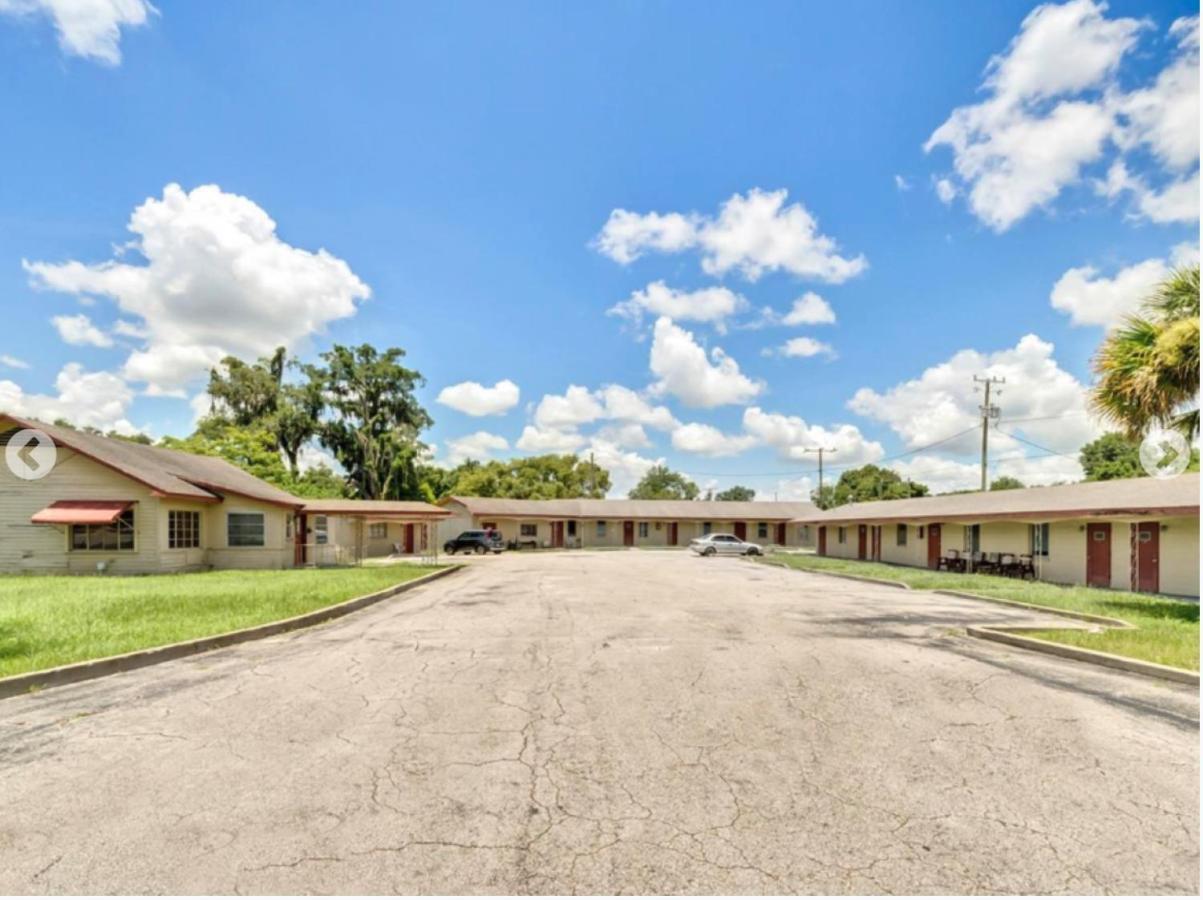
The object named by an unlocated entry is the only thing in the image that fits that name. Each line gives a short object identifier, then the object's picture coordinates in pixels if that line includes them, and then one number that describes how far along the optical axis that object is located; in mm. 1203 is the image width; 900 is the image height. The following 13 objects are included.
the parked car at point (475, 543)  39844
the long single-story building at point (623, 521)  46844
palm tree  11258
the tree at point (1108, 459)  59625
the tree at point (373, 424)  50438
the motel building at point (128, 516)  20000
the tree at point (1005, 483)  77625
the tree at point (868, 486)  77500
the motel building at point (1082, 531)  17672
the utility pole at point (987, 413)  34288
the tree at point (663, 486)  109044
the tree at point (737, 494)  135000
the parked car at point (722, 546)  40531
